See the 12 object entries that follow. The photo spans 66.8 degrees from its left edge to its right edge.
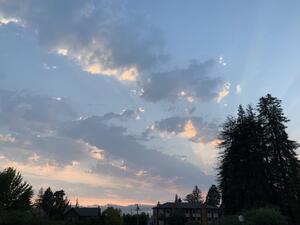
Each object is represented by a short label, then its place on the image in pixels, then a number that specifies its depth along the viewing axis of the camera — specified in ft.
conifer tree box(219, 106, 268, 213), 103.76
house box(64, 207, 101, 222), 243.50
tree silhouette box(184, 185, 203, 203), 344.00
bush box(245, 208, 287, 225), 83.38
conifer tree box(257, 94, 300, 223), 100.33
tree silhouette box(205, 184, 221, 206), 291.08
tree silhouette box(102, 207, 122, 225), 189.50
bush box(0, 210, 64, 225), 92.38
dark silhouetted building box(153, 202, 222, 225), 237.58
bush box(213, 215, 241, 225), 86.89
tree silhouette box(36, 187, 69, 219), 249.69
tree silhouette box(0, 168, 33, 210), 133.93
